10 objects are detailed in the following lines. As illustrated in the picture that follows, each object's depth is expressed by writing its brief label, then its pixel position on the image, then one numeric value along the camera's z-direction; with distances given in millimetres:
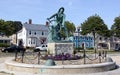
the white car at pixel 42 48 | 23986
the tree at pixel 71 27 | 37450
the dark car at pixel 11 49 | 21677
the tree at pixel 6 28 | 27251
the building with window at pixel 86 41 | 41883
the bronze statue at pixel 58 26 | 10226
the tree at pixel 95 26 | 29996
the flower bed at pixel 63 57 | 8987
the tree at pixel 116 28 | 29384
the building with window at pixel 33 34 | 34966
